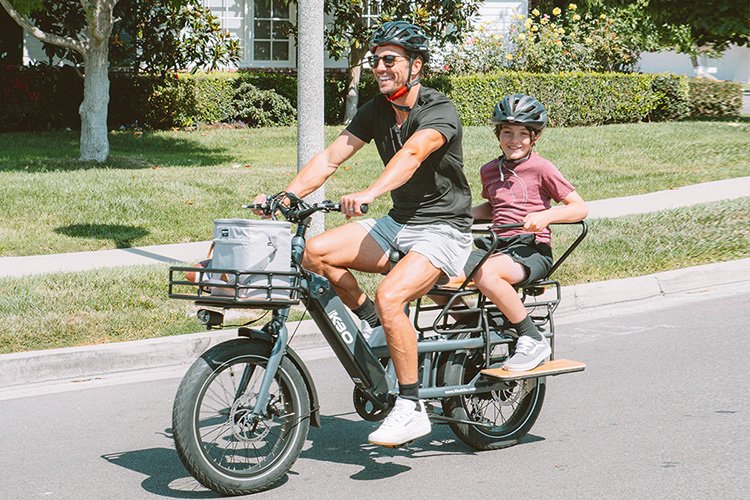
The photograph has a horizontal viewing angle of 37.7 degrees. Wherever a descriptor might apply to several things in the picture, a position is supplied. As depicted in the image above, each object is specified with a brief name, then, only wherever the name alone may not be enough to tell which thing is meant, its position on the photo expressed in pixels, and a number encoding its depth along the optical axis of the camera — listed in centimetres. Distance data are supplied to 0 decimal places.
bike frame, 495
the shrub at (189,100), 2064
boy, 551
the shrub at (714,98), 2508
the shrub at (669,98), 2339
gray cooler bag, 462
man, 513
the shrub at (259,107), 2131
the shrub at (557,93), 2148
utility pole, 877
